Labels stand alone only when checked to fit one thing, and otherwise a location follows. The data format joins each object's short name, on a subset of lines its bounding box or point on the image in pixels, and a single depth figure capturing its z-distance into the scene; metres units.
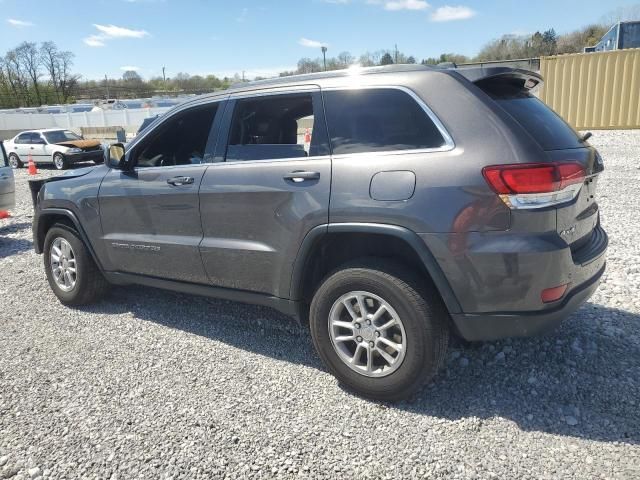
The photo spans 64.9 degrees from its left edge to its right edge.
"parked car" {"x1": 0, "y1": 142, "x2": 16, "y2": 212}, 8.11
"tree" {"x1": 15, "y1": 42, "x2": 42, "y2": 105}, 73.50
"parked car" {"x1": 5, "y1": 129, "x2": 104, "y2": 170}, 18.58
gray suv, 2.49
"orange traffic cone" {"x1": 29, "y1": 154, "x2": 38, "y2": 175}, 17.01
